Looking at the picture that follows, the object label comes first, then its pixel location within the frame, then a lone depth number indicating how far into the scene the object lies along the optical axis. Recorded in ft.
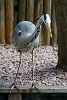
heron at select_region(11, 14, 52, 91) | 23.63
